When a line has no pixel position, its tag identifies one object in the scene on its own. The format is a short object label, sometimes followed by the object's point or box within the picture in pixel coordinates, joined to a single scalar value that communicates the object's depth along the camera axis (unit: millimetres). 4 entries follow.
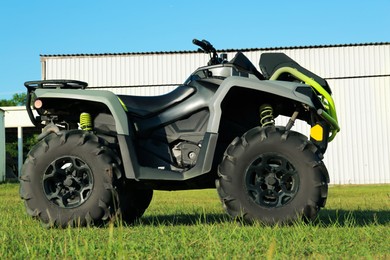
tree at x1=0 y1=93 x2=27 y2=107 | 81944
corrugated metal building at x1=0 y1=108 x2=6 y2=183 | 35875
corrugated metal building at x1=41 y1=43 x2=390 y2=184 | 26422
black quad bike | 4672
